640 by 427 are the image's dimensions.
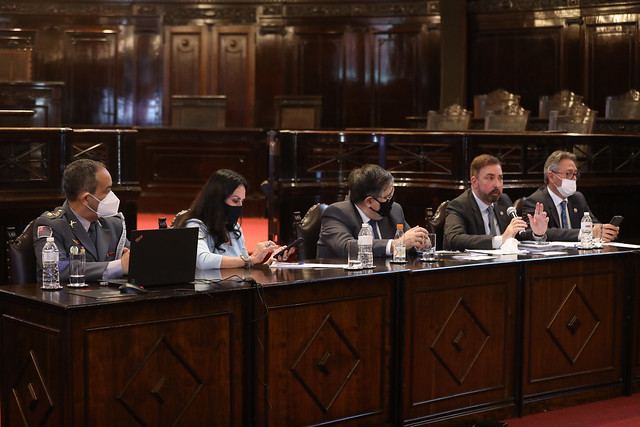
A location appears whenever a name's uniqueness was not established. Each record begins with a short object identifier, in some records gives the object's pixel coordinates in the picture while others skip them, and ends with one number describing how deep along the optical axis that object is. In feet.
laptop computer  11.95
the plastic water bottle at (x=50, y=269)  12.02
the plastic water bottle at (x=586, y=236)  17.43
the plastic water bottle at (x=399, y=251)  14.98
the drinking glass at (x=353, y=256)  14.15
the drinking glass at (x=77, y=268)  12.35
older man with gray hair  18.84
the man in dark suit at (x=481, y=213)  17.54
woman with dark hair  14.16
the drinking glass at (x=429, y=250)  15.39
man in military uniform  13.19
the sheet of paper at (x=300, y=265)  14.35
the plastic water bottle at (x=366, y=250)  14.23
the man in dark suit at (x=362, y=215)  15.76
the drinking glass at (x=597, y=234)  17.81
